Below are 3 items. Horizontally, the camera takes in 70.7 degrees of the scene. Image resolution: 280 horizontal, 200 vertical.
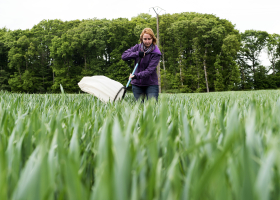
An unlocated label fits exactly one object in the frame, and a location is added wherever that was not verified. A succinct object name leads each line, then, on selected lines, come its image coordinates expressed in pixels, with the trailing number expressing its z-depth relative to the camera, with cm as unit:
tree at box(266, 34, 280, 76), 4519
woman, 434
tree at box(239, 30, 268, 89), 4556
